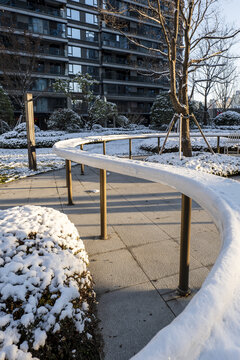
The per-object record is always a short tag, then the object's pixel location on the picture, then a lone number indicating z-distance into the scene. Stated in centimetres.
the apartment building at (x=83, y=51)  3369
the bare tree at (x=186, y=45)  789
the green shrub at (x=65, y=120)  2392
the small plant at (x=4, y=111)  2678
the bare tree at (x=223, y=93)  4247
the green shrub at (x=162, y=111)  2750
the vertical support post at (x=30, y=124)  816
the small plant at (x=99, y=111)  2650
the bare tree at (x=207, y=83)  3064
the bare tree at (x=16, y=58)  2315
